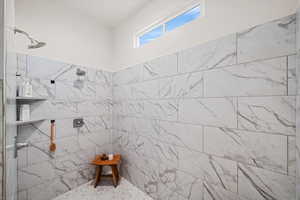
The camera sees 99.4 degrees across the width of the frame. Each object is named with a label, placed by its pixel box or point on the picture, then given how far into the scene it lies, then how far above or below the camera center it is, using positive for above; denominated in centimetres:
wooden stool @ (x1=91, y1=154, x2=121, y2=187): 177 -99
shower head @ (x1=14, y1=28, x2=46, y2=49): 118 +50
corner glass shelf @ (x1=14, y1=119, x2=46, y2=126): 123 -23
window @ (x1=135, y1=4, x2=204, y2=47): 128 +89
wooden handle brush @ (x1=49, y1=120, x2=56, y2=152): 154 -49
